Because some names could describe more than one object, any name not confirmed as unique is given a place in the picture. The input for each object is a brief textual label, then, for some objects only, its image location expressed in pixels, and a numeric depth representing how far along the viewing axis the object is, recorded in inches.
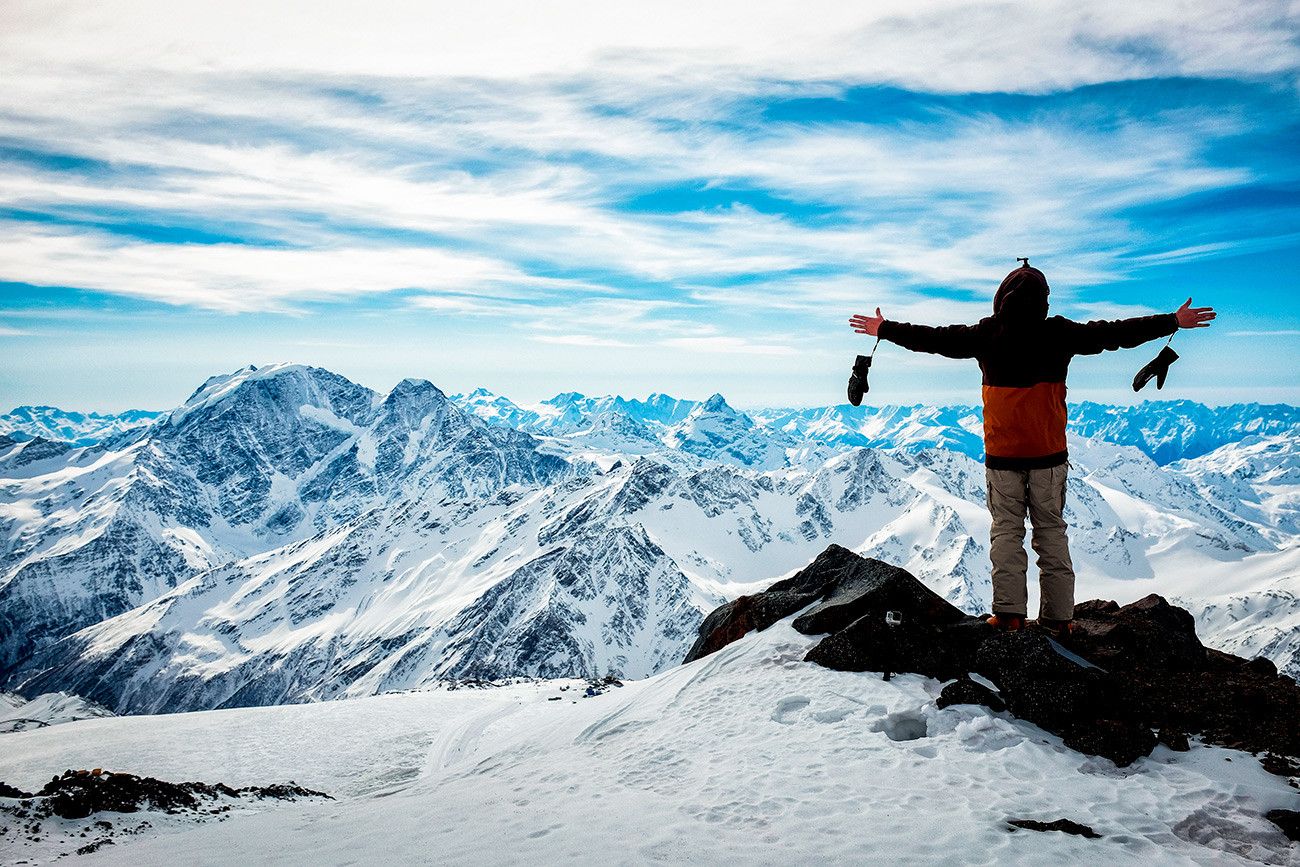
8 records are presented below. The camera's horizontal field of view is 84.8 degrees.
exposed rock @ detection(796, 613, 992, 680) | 471.8
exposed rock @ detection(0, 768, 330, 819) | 495.8
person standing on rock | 398.0
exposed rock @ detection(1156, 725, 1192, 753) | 353.4
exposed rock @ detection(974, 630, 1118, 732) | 382.0
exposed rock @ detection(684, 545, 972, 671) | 542.3
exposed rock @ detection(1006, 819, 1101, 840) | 278.7
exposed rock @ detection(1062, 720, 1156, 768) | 347.3
